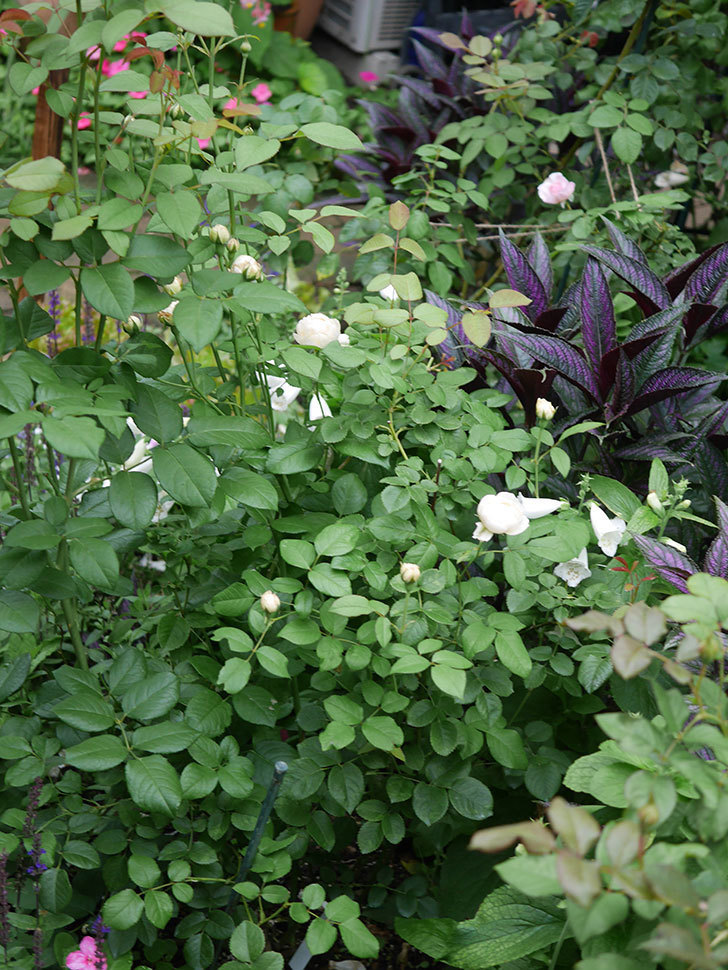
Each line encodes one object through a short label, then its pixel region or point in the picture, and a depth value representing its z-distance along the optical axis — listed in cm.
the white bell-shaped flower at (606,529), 117
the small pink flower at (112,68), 353
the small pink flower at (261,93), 383
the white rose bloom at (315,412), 136
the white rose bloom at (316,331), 117
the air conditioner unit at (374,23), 460
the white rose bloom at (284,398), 164
